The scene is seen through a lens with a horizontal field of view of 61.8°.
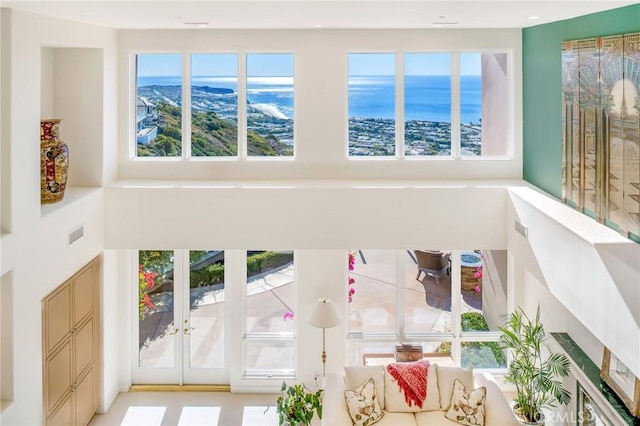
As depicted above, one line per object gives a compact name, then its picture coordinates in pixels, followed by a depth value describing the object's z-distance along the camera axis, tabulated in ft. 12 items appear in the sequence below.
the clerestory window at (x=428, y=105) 22.77
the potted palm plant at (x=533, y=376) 18.92
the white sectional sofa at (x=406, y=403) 18.81
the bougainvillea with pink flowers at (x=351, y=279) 23.70
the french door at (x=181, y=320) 24.12
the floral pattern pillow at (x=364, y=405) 18.83
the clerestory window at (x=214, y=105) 22.91
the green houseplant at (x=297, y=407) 19.06
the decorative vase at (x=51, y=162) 17.29
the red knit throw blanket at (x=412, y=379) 19.74
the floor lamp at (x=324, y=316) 21.59
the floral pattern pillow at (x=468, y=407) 18.72
